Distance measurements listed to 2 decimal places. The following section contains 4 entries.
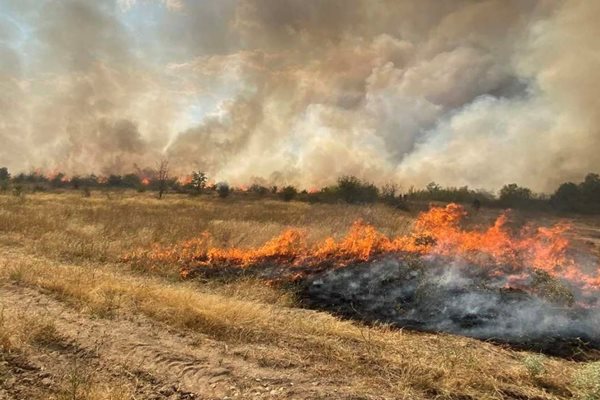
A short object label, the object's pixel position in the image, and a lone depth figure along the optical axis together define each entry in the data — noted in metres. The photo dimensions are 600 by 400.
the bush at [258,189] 58.26
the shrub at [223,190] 52.81
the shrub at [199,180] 65.08
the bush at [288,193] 49.84
